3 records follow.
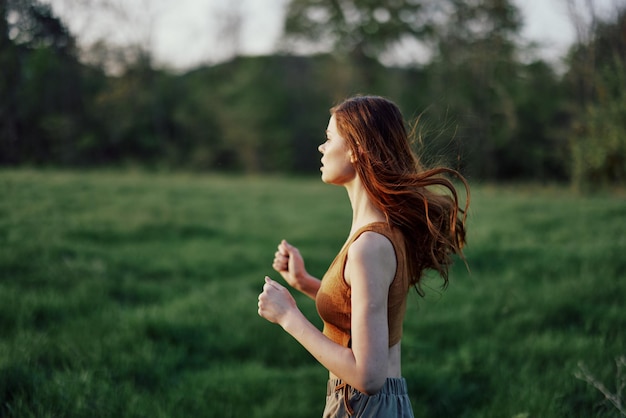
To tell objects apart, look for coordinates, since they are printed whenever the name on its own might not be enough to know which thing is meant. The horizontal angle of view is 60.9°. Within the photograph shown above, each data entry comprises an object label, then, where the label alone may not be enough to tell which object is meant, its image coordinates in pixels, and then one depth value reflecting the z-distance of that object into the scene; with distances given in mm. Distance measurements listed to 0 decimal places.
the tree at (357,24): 33469
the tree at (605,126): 13648
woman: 1650
